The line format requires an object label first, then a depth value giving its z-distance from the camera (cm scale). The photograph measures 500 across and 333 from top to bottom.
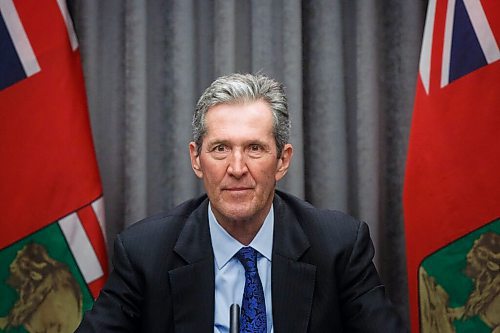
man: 300
